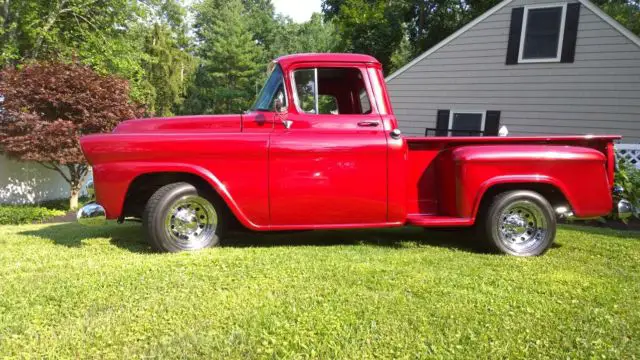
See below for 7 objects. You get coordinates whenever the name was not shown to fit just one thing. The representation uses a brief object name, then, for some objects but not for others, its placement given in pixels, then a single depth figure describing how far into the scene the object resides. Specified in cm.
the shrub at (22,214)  934
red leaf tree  1047
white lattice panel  882
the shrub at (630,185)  697
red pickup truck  408
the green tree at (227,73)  4103
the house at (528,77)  1039
